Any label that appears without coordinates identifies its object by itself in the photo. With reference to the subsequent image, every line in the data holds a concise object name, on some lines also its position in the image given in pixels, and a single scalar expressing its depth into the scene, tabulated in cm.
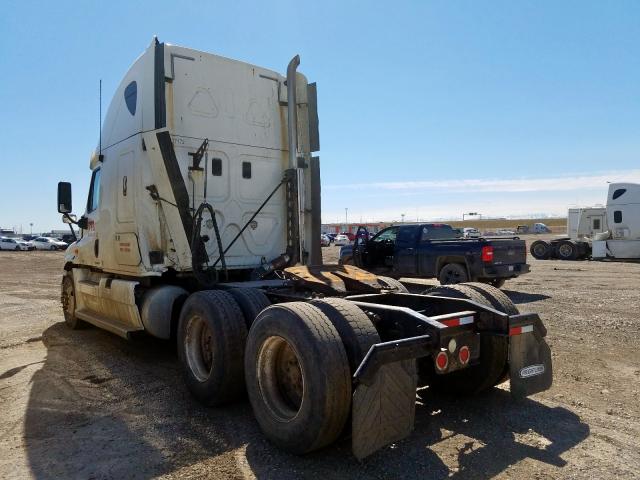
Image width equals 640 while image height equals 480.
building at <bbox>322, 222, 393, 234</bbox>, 8716
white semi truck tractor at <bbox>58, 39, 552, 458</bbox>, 328
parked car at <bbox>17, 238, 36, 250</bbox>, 5163
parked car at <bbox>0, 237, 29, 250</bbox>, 5103
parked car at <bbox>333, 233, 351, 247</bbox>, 5514
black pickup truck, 1145
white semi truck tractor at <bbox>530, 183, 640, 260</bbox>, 2156
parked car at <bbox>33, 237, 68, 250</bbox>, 5284
